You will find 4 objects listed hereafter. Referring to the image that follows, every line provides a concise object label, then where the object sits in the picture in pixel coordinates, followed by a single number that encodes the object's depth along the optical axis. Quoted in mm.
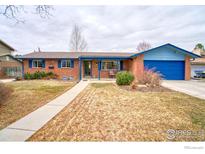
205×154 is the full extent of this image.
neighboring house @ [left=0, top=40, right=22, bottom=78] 21516
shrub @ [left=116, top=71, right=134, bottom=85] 11125
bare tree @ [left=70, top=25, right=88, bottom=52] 26734
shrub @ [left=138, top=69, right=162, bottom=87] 10242
